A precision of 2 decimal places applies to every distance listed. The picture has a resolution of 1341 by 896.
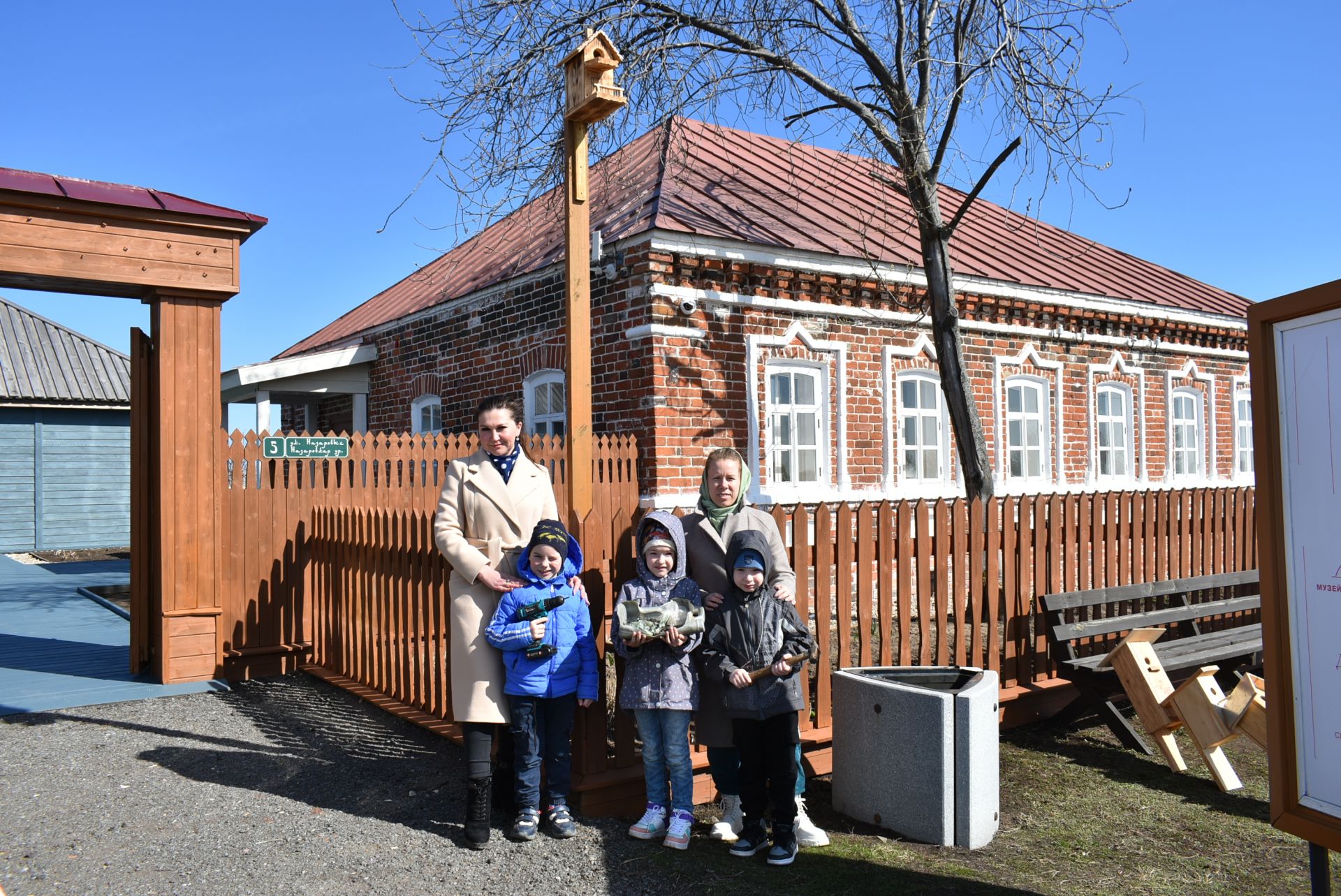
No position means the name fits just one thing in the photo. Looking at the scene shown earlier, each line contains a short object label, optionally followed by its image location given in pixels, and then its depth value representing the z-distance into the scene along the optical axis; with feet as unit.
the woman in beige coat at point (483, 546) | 13.26
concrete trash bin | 13.21
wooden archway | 21.02
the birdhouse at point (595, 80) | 15.79
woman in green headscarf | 13.09
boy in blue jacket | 13.01
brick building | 30.01
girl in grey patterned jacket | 12.75
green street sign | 23.97
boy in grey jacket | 12.54
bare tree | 28.12
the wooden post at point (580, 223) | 15.87
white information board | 9.00
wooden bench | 18.67
